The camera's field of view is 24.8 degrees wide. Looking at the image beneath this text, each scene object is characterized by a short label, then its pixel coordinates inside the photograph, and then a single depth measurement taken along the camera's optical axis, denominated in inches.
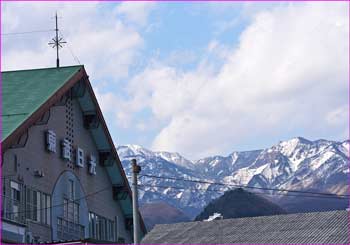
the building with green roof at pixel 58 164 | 1453.0
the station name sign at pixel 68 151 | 1606.8
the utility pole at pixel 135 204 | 1061.8
